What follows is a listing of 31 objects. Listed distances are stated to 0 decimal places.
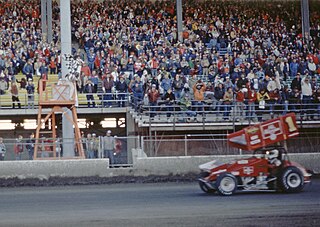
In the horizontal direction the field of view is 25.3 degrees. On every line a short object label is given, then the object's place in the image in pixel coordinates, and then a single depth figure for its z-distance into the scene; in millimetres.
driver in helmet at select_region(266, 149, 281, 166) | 17438
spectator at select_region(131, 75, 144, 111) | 29703
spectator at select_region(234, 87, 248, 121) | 28797
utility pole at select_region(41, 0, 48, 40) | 37000
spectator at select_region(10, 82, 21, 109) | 29686
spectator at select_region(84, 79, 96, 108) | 30375
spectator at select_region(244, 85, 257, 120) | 28836
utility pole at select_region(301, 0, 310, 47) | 40156
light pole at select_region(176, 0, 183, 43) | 38291
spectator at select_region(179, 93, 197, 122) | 29005
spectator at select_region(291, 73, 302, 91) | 31000
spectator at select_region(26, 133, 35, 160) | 22812
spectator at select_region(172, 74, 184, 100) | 30094
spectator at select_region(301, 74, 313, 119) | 30000
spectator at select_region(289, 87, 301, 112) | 29923
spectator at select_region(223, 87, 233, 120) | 28984
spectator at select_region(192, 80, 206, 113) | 29406
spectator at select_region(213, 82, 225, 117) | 29438
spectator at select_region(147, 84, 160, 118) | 29188
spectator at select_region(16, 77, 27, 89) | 30578
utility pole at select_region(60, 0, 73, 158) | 27453
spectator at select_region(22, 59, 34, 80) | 30973
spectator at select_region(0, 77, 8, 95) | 30062
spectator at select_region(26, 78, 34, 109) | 30188
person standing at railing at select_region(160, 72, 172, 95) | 30219
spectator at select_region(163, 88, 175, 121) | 29125
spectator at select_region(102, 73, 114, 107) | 30297
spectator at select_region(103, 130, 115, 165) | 23234
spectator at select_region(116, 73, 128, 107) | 30297
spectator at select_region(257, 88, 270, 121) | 29028
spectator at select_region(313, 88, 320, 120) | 29900
